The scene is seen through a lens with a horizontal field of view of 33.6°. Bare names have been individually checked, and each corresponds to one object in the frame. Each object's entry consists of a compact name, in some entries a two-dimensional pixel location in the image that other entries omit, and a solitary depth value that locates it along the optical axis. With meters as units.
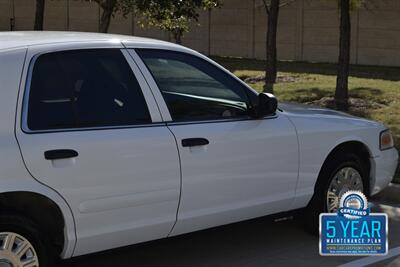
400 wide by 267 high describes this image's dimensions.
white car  3.94
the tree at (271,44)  14.98
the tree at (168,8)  10.51
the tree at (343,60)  11.50
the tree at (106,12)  10.75
